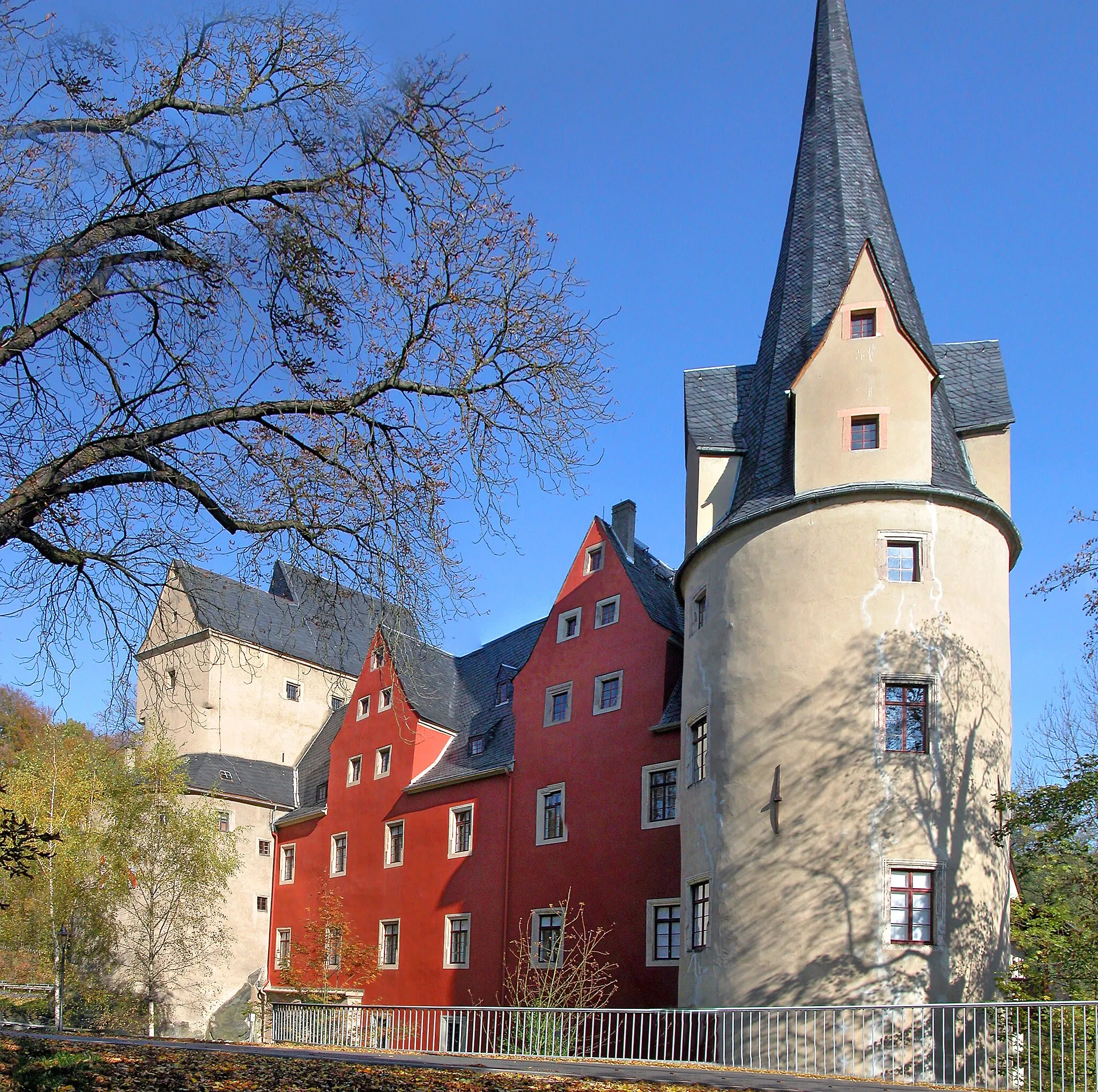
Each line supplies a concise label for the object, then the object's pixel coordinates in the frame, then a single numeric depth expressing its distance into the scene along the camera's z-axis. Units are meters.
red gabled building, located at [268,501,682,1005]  27.12
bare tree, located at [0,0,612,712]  8.78
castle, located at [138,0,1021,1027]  19.11
